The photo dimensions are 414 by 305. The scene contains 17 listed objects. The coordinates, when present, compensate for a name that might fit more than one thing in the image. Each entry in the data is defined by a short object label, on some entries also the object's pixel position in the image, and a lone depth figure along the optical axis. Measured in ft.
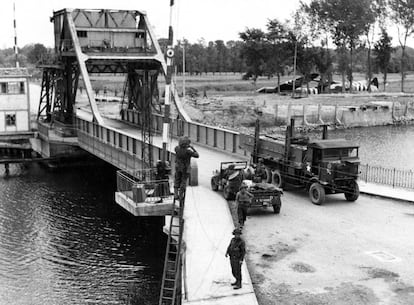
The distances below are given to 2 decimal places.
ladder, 55.47
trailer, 69.72
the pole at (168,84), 73.67
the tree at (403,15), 308.95
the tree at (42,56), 168.99
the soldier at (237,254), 47.80
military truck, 75.00
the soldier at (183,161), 66.69
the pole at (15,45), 168.86
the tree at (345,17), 302.66
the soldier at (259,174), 73.70
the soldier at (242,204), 62.95
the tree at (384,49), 337.11
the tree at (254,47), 300.40
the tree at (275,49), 298.97
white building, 156.66
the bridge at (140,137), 53.98
